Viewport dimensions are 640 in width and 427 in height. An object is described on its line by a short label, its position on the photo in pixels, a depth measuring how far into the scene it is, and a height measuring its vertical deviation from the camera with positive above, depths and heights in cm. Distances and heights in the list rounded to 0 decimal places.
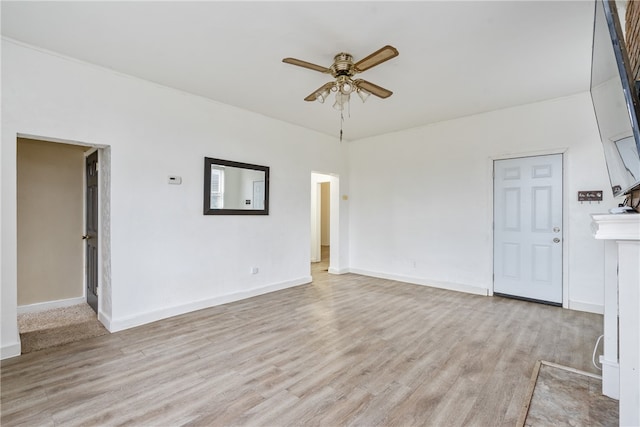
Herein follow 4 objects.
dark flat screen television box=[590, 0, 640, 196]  146 +64
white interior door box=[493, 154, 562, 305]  410 -22
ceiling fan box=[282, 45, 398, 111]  262 +127
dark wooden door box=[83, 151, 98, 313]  374 -24
